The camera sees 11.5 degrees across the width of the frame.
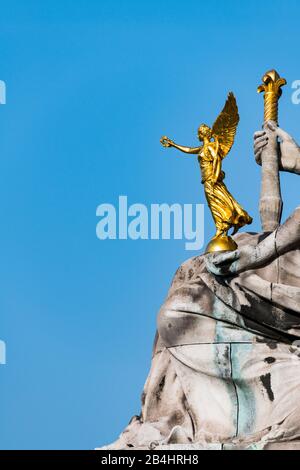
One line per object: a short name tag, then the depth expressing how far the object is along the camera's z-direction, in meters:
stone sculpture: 21.09
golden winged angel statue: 22.73
